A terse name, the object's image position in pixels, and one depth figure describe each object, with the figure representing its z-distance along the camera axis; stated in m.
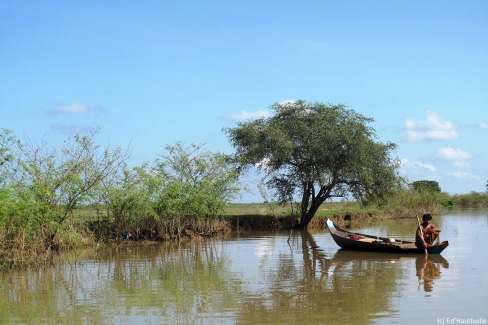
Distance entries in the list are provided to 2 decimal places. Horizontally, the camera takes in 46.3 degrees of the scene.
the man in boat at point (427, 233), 18.06
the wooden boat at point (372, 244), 18.23
